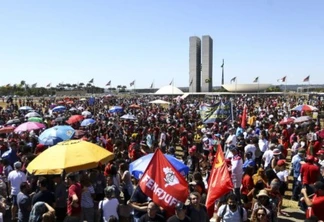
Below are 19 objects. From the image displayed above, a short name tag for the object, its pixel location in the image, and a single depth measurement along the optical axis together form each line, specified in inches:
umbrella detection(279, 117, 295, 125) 628.9
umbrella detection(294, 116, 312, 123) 622.3
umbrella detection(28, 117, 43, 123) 640.4
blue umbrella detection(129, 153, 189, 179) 264.5
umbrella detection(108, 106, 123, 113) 890.6
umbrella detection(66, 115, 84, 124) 684.7
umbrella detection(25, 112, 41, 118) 749.3
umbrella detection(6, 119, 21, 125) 682.5
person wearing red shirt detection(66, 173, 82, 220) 240.4
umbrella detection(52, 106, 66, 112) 928.3
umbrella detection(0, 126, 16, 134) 503.9
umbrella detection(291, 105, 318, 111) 732.0
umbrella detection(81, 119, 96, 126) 659.0
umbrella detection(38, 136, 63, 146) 380.4
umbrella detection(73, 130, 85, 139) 535.6
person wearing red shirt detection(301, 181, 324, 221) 222.7
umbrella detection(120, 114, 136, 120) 736.8
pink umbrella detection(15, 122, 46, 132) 495.9
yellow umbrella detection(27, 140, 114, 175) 234.7
